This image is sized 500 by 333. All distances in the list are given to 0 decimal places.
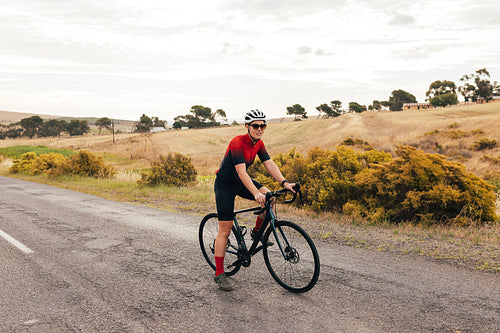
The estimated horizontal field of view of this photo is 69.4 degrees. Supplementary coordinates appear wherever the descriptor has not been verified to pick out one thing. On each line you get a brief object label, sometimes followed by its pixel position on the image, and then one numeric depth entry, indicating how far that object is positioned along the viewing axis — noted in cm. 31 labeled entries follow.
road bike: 444
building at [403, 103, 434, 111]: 11281
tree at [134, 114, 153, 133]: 13362
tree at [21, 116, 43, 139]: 12500
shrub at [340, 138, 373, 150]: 3771
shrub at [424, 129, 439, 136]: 4289
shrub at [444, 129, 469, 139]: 3910
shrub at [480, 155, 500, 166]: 2656
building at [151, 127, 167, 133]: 12958
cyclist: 448
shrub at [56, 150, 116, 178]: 2172
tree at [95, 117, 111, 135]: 13575
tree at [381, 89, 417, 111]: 13201
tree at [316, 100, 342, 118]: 12750
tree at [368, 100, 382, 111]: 13575
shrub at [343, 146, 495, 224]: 808
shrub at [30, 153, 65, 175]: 2422
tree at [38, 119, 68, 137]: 12675
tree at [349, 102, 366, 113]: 13090
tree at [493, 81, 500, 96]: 10531
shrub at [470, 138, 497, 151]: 3256
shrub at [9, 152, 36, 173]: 2666
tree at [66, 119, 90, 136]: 12700
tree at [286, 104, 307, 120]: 14012
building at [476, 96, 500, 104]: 10174
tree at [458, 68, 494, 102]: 10156
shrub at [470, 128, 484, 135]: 3856
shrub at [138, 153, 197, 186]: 1684
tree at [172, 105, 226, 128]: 13271
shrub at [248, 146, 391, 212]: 957
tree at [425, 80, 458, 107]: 10731
